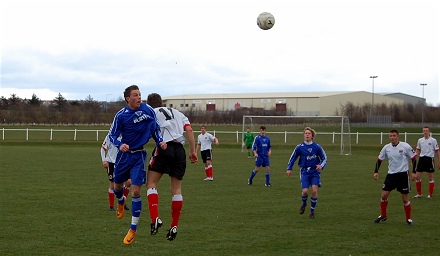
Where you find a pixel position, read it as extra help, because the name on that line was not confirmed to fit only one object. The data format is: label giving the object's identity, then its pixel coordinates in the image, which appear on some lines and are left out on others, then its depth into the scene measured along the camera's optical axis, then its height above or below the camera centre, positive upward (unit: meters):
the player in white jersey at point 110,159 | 14.96 -1.09
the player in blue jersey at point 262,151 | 23.55 -1.31
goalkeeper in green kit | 42.44 -1.57
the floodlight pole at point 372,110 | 80.18 +1.00
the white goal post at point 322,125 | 47.82 -0.67
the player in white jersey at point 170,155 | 9.60 -0.62
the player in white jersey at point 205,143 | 25.81 -1.16
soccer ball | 19.00 +2.85
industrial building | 91.44 +2.43
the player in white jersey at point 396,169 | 14.88 -1.22
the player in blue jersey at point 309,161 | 15.59 -1.10
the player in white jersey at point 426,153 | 20.89 -1.14
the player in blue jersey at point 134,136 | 9.43 -0.33
